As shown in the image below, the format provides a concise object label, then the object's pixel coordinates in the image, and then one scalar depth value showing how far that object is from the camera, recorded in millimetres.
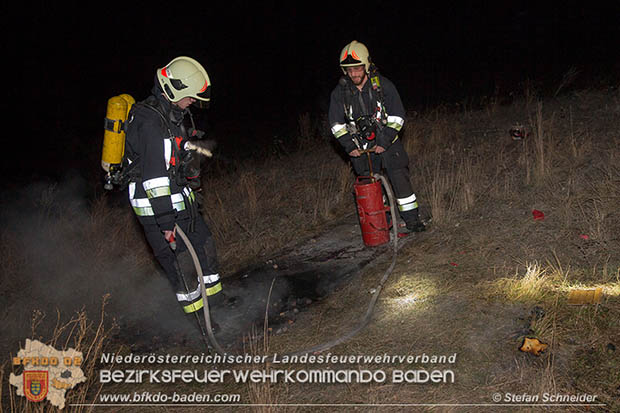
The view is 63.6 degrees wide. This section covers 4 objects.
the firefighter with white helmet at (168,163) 3770
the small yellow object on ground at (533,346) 3219
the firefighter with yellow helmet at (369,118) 5062
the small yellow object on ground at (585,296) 3529
